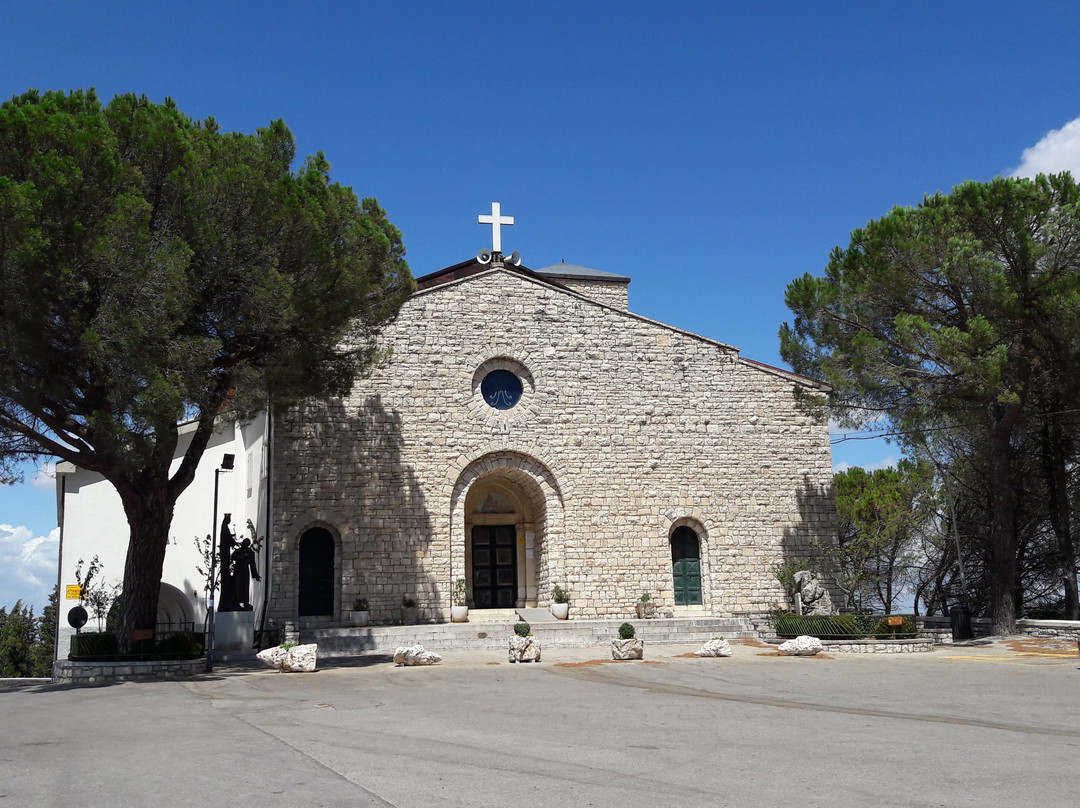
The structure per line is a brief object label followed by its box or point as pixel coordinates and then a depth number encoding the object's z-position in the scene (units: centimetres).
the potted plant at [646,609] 1880
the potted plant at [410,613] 1808
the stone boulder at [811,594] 1894
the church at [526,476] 1839
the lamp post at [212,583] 1420
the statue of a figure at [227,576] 1858
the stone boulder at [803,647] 1509
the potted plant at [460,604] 1830
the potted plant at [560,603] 1866
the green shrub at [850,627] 1636
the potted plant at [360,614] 1766
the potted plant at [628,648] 1442
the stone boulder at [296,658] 1348
